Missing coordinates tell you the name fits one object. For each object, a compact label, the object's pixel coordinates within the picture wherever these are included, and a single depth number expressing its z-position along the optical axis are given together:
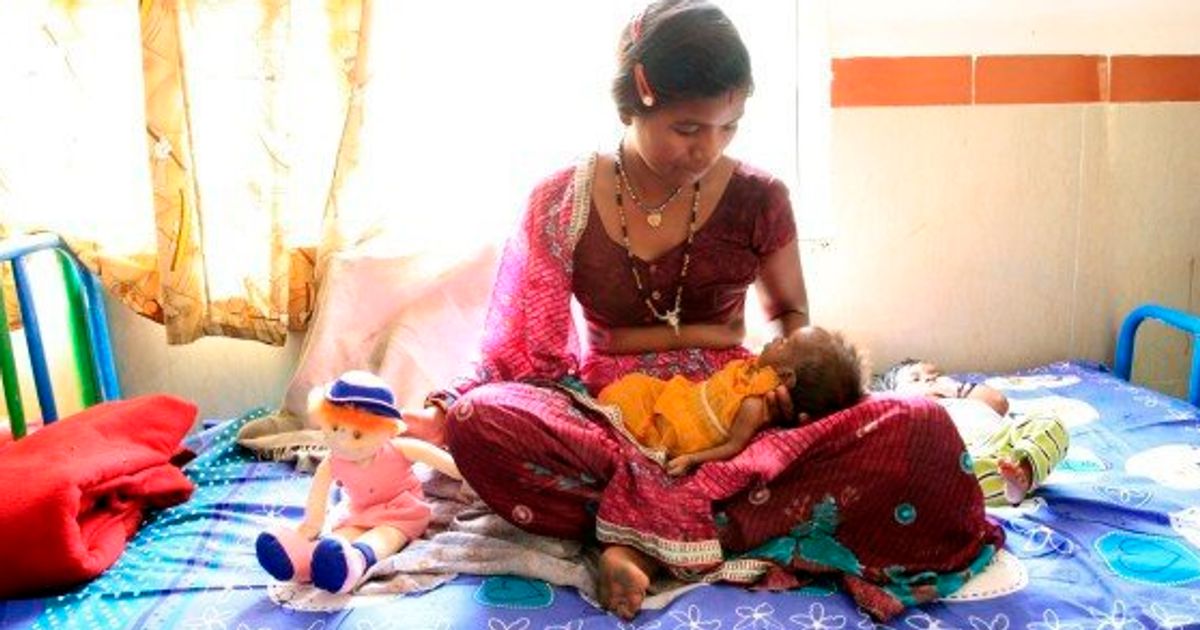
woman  1.39
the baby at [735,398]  1.51
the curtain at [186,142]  2.02
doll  1.41
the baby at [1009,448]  1.60
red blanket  1.44
